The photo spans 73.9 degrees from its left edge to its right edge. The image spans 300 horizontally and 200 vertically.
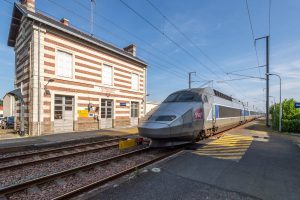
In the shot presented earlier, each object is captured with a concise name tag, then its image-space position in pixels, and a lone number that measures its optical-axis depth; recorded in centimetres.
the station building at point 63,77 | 1428
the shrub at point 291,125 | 1847
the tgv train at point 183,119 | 790
